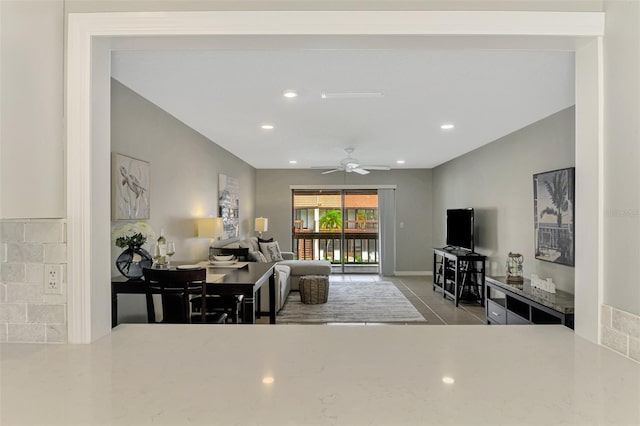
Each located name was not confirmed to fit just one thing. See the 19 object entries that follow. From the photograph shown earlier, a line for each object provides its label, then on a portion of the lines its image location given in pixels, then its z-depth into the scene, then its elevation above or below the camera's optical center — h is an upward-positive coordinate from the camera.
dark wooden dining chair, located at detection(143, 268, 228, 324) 2.56 -0.54
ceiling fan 5.60 +0.72
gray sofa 5.44 -0.96
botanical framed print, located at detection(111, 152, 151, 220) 2.92 +0.20
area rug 4.86 -1.42
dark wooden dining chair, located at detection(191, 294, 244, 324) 3.32 -0.87
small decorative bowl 4.06 -0.52
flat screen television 5.78 -0.29
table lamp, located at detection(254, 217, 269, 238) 7.48 -0.26
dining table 2.70 -0.57
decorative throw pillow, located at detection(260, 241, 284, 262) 6.61 -0.73
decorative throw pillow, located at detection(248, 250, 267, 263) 5.43 -0.68
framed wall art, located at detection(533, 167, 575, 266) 3.48 -0.04
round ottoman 5.54 -1.19
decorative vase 2.77 -0.39
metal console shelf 5.61 -1.02
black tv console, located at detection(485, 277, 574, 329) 2.89 -0.82
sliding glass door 8.70 -0.38
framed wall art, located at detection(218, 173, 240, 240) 5.68 +0.13
